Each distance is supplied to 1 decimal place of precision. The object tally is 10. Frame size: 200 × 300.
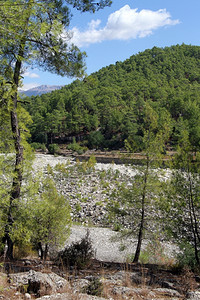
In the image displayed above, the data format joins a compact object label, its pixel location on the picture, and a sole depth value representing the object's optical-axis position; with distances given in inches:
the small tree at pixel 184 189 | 331.6
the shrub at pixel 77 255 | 289.8
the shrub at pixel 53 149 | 2174.0
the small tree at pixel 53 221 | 281.9
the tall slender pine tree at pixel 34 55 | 208.2
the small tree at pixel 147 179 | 400.5
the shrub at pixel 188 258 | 307.3
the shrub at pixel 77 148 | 2082.9
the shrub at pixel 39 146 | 2277.1
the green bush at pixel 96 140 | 2269.9
